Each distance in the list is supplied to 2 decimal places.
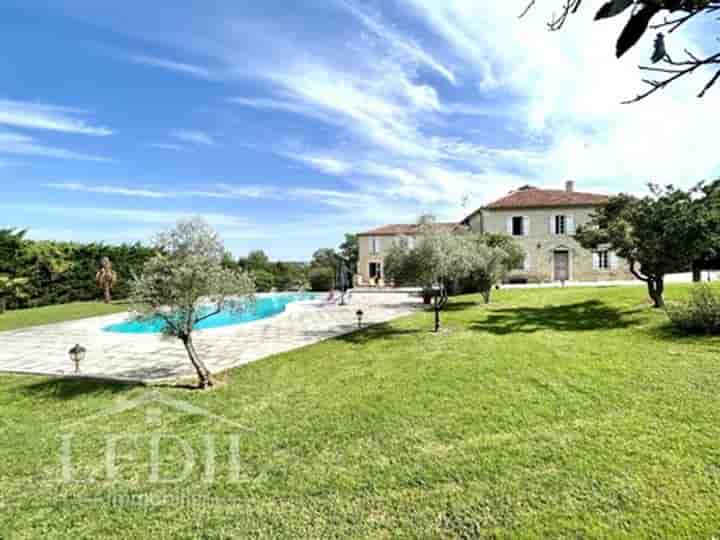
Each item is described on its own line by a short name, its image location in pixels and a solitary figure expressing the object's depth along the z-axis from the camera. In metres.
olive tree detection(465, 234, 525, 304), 12.56
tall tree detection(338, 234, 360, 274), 49.82
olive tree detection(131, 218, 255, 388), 6.26
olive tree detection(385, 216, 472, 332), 10.10
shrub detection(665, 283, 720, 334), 8.64
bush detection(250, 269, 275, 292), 29.66
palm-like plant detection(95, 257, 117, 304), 21.80
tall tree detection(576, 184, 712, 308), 10.33
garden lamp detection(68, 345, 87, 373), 7.55
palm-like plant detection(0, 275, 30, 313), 17.97
